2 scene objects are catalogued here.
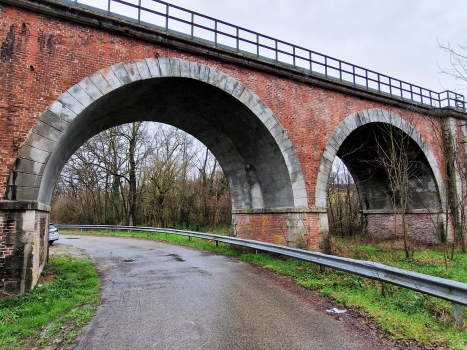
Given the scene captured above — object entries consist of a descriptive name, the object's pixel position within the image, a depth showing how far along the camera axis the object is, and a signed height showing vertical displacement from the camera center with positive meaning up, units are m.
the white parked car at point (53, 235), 13.57 -1.16
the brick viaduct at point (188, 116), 6.34 +2.98
